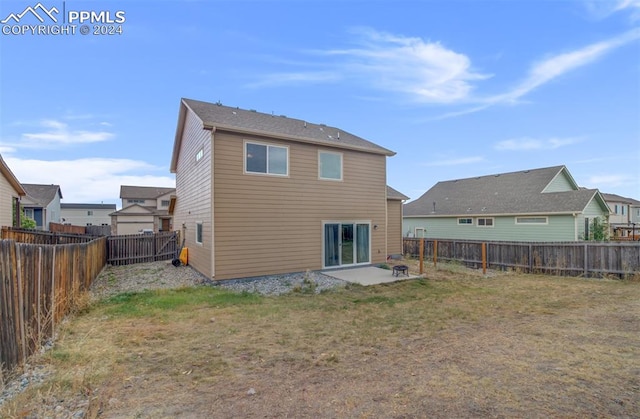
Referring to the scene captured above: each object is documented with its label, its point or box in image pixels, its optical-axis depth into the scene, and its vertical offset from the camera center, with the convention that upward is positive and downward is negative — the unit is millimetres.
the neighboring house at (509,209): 17031 +399
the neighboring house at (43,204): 27505 +1460
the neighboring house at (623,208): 37594 +777
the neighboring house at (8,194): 13531 +1270
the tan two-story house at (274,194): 9656 +845
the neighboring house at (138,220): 32062 -247
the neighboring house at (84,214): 46062 +699
